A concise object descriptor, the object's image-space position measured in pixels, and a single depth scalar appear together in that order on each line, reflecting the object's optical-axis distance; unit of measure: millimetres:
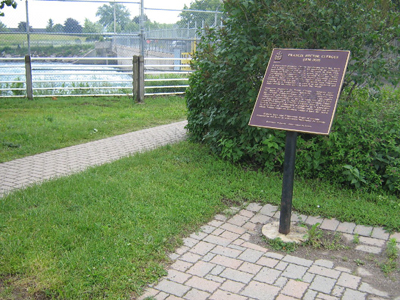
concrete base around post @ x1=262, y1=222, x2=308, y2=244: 4539
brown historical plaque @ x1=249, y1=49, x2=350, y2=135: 4410
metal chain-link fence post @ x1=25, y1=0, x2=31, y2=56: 12840
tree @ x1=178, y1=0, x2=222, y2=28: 16469
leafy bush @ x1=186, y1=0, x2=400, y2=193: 5767
